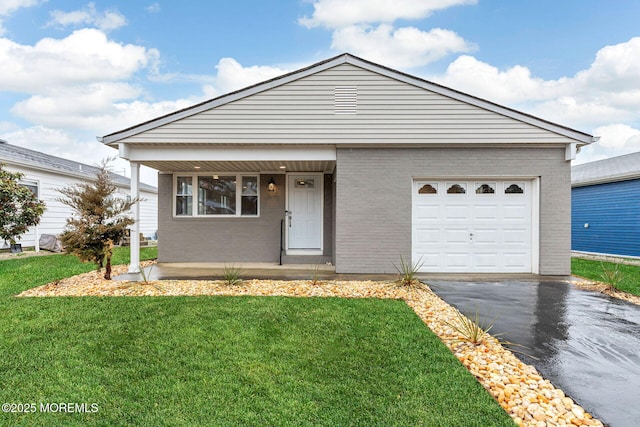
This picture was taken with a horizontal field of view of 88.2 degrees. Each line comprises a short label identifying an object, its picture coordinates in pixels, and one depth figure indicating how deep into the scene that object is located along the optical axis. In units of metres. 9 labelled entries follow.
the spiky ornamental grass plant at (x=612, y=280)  6.34
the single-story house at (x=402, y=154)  7.64
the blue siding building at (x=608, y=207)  11.64
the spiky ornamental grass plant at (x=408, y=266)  7.64
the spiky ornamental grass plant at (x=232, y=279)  6.39
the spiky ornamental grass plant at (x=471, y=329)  3.68
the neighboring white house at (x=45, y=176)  12.48
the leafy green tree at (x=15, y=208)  9.20
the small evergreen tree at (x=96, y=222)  6.31
